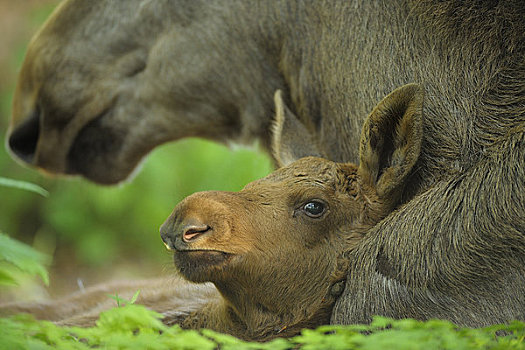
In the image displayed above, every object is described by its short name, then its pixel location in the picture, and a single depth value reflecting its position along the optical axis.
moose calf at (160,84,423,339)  5.82
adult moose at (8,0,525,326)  5.52
